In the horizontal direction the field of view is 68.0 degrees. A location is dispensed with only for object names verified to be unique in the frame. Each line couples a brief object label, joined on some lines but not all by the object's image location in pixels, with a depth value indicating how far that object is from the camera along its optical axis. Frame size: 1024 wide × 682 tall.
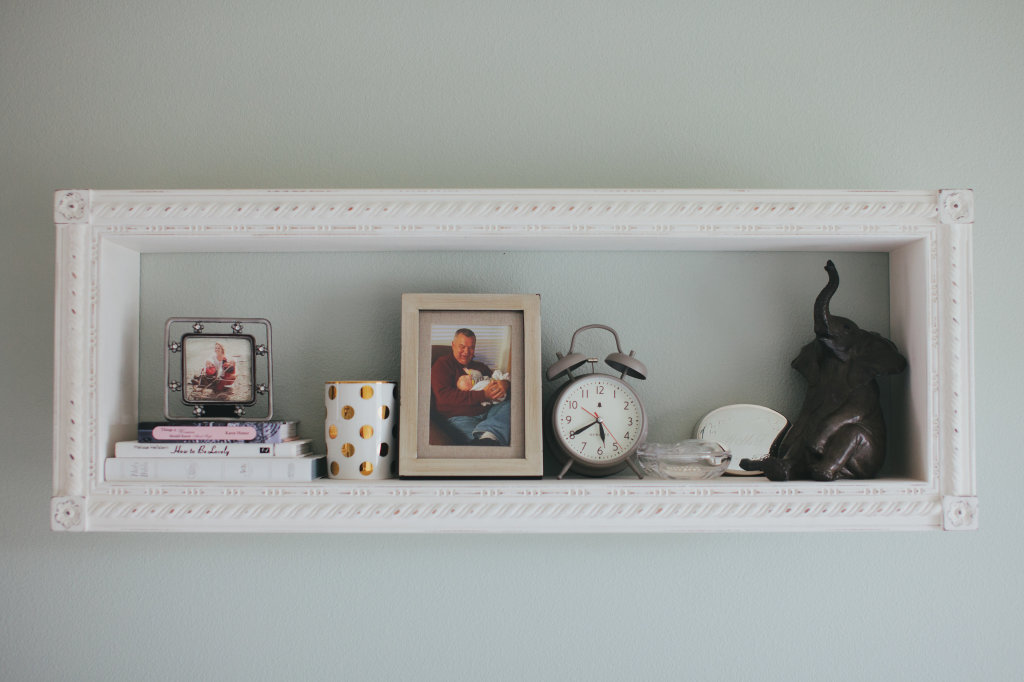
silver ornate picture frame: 1.26
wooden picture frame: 1.19
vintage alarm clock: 1.24
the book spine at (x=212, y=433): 1.19
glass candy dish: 1.20
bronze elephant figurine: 1.22
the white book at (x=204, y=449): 1.19
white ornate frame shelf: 1.15
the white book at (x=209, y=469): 1.18
